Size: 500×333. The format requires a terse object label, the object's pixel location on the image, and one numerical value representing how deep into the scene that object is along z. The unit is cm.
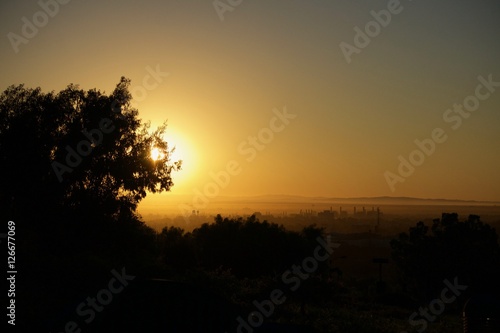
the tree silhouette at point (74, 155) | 3044
